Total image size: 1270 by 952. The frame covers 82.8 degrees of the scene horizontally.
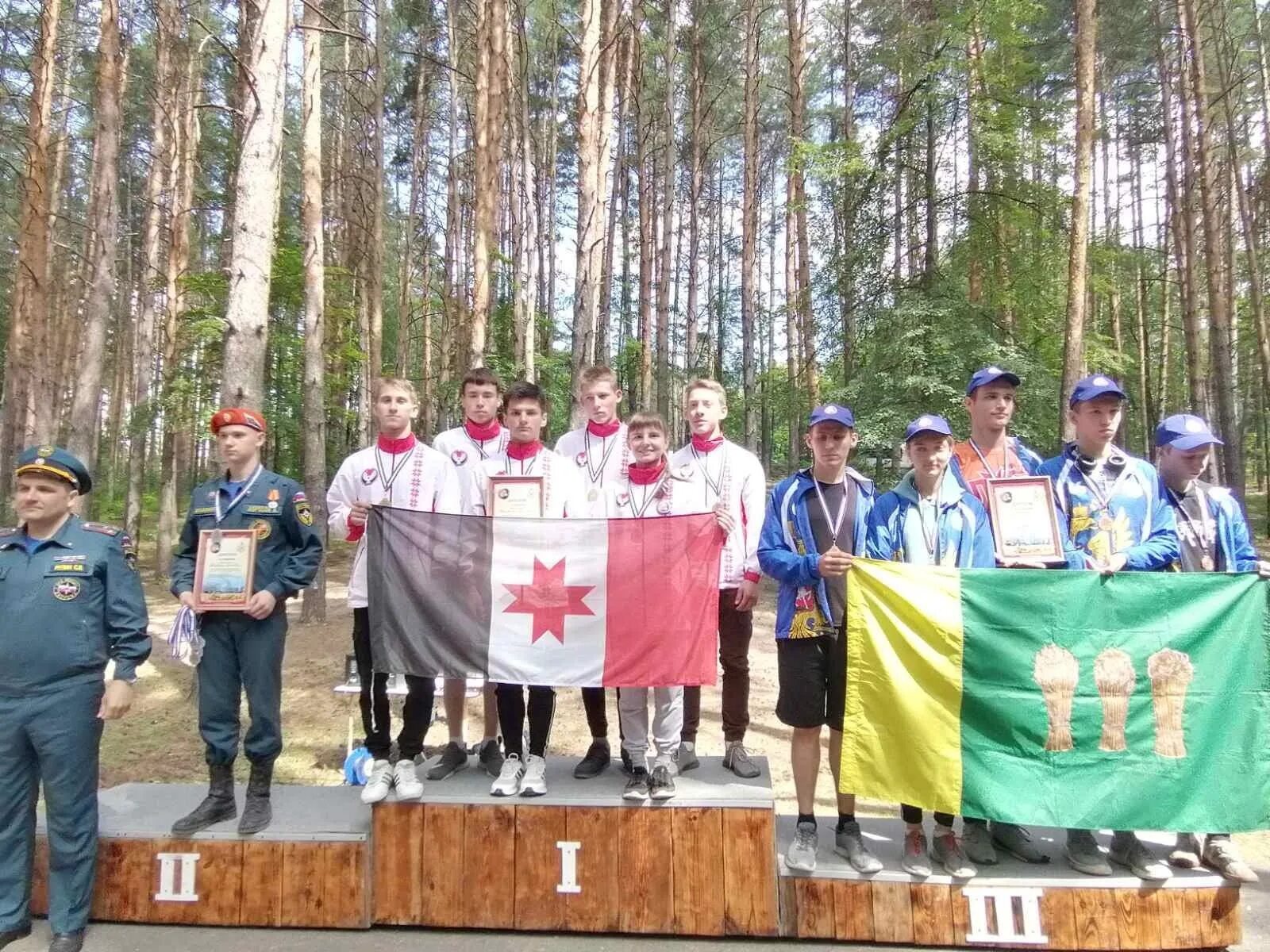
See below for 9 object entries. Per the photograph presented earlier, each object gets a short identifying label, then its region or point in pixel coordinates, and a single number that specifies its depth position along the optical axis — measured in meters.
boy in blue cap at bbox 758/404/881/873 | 3.25
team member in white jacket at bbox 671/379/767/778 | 3.86
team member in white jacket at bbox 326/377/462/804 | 3.66
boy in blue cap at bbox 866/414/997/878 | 3.28
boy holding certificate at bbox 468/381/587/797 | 3.53
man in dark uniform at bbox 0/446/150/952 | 3.05
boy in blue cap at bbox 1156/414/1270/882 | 3.52
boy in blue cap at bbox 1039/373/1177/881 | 3.34
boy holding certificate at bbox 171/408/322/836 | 3.43
